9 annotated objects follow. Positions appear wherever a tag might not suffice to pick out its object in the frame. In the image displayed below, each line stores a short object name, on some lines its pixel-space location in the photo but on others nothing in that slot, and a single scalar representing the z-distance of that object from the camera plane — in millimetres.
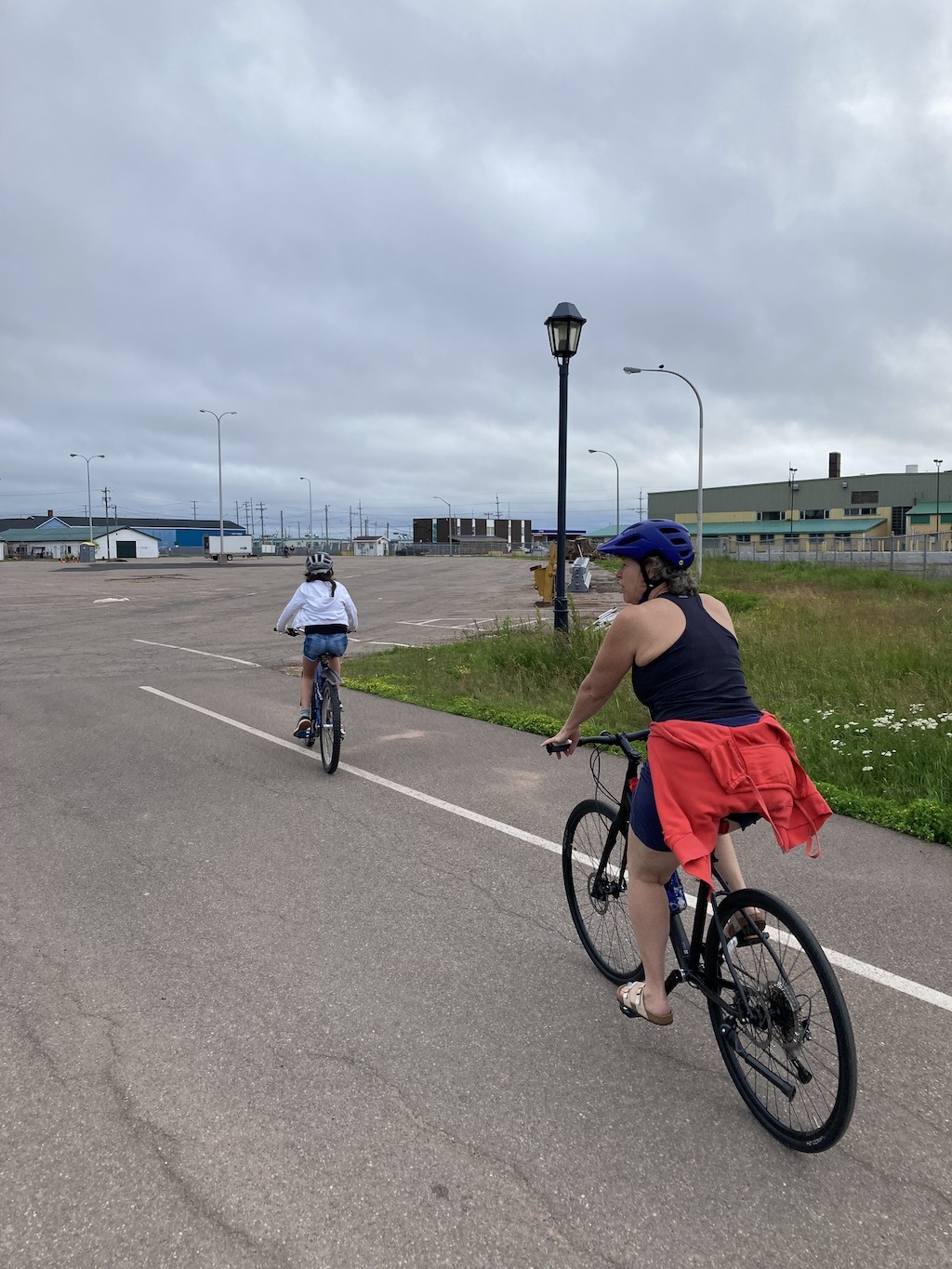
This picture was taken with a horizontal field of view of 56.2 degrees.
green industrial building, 78000
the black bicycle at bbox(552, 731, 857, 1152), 2600
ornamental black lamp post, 13023
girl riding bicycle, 8039
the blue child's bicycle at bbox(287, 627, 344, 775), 7500
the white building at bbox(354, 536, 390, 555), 135500
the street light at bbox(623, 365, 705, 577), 31397
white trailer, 118000
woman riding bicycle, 2834
